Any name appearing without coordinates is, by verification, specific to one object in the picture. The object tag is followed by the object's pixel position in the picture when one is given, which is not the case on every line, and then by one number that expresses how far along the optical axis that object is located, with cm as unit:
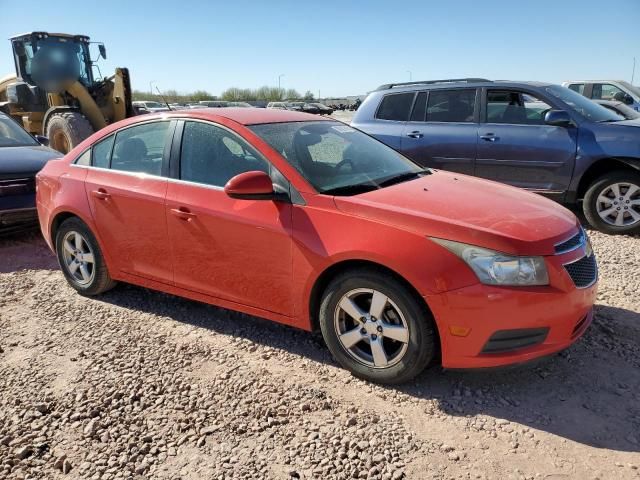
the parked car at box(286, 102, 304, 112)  4087
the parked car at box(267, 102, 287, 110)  4209
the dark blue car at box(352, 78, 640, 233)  604
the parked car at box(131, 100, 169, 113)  3386
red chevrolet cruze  282
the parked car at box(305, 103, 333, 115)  4174
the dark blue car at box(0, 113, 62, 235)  597
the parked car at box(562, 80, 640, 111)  1373
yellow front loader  1134
